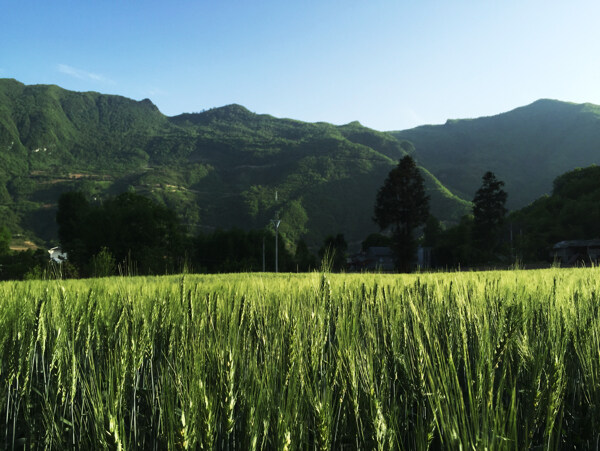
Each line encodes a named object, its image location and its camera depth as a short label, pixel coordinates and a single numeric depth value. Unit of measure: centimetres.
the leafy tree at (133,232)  4900
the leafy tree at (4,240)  6429
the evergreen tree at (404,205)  3509
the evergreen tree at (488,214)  4346
